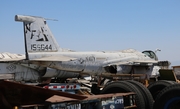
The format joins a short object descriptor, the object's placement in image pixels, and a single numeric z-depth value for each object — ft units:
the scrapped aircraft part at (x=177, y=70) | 39.51
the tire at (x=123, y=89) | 20.02
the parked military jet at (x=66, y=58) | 59.62
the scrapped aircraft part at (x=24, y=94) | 15.84
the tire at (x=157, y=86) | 27.94
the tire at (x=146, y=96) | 20.95
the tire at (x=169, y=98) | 17.93
